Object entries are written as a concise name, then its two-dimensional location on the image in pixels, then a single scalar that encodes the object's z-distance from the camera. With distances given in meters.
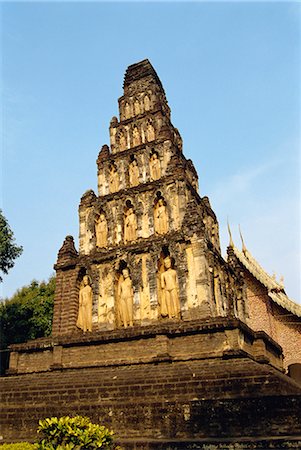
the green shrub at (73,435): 7.04
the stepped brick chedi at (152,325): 9.13
